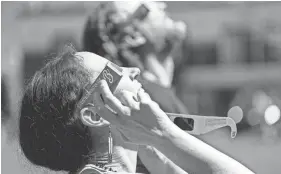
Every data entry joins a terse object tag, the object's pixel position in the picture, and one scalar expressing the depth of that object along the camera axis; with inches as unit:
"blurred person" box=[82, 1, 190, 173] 100.8
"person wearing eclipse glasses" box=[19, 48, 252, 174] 89.1
